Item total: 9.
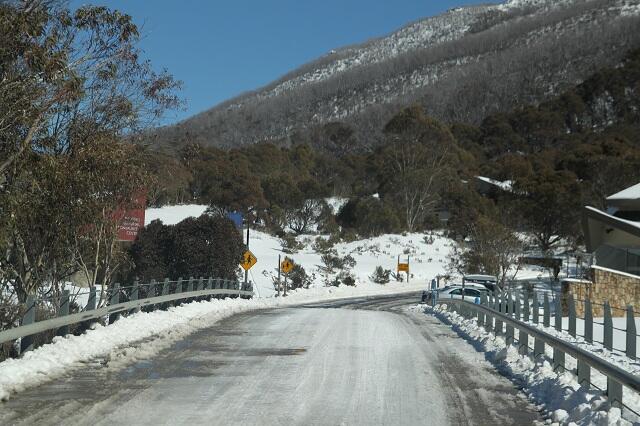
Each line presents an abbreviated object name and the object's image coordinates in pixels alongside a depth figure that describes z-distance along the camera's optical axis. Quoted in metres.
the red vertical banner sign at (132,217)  21.16
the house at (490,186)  80.12
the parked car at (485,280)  40.93
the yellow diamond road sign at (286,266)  46.19
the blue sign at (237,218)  46.42
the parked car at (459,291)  33.88
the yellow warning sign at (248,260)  41.44
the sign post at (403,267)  60.72
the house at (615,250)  28.53
